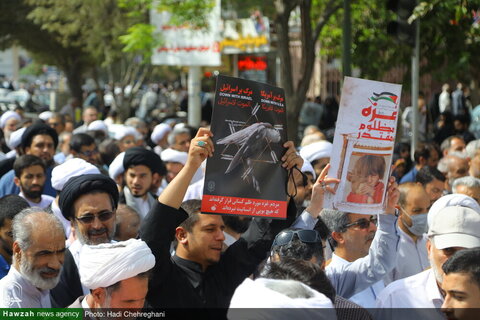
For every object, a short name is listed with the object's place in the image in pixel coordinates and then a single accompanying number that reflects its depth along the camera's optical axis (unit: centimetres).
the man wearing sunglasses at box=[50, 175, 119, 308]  578
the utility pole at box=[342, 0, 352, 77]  1249
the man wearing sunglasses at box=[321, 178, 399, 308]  550
